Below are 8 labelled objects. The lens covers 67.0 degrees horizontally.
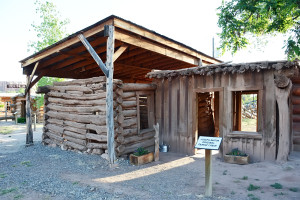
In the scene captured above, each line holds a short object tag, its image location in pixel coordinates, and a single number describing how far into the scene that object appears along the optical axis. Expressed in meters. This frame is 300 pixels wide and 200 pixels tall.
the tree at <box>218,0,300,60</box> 8.35
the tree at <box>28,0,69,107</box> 19.41
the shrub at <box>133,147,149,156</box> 7.39
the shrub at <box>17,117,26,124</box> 22.52
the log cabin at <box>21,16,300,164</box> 6.86
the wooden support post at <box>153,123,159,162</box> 7.54
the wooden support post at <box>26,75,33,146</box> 10.77
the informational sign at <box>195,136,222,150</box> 4.51
